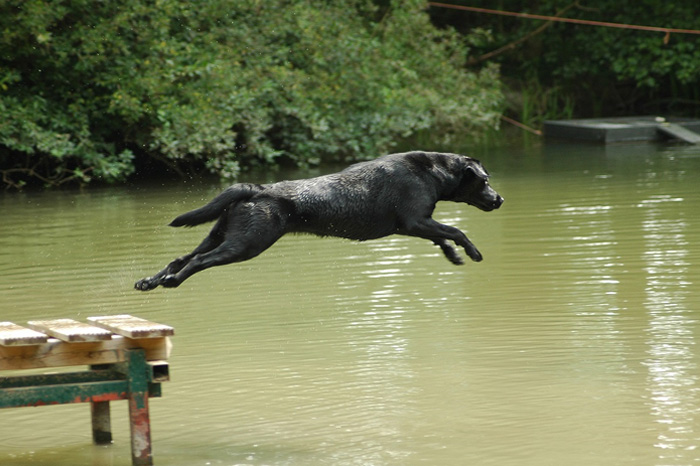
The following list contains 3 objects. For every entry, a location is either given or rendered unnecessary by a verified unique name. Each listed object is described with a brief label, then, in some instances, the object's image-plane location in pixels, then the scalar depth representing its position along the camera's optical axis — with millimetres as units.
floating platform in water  44028
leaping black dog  12461
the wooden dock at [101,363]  9867
